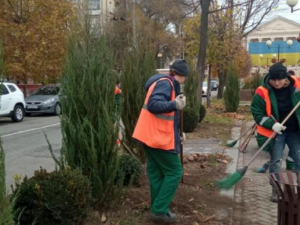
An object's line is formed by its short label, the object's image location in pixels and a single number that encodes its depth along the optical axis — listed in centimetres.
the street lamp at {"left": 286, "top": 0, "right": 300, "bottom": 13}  1838
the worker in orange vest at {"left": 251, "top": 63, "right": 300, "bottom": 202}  505
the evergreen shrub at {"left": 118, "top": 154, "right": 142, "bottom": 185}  541
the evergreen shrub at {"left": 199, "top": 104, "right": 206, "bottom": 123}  1346
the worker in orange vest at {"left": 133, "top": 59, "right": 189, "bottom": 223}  418
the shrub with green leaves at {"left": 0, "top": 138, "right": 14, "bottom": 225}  233
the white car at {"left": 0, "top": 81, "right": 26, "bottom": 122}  1621
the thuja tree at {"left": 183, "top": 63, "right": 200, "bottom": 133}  1153
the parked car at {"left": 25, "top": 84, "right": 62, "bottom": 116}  1978
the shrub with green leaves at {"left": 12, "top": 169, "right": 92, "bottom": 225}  354
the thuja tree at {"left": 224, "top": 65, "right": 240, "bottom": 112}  1745
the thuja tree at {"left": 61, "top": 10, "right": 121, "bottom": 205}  421
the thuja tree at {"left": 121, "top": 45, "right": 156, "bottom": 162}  619
